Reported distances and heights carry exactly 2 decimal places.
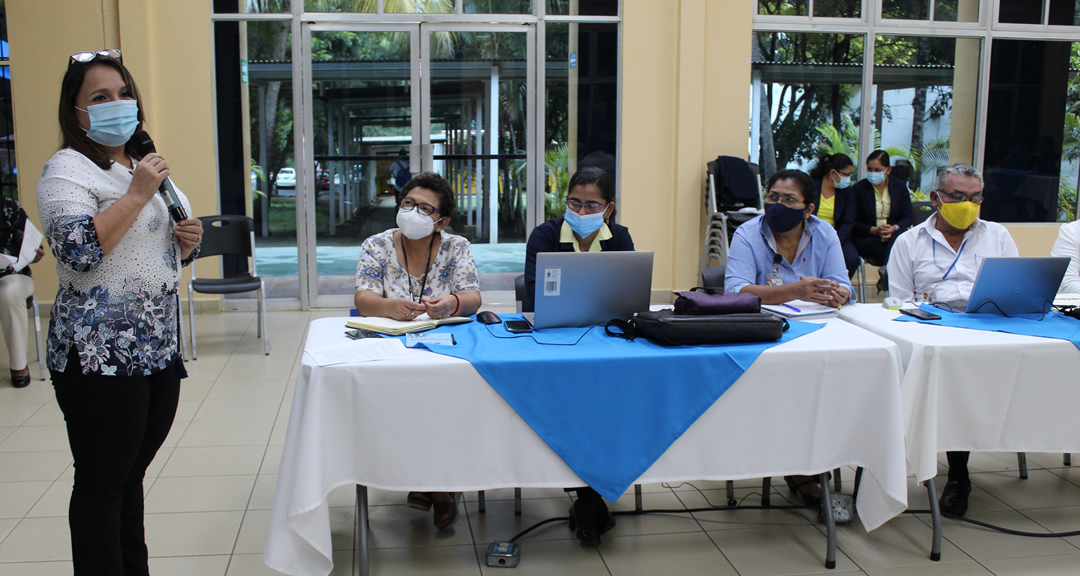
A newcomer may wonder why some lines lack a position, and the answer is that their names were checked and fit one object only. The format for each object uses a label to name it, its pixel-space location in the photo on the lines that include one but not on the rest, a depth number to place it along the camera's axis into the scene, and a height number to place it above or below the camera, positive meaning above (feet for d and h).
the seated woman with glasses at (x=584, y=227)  10.16 -0.74
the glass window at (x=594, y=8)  22.20 +4.42
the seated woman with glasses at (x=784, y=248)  10.53 -1.01
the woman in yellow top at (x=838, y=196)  20.30 -0.62
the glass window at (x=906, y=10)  23.43 +4.70
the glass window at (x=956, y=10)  23.75 +4.75
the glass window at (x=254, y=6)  21.02 +4.20
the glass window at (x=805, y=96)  23.20 +2.18
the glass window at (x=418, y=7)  21.59 +4.32
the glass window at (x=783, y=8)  22.79 +4.60
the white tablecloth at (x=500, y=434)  7.06 -2.42
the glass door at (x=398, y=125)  21.83 +1.20
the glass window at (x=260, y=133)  21.26 +0.93
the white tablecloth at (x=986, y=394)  8.13 -2.26
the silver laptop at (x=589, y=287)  8.18 -1.22
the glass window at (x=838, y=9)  23.11 +4.64
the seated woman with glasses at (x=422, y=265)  9.49 -1.18
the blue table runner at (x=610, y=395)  7.31 -2.05
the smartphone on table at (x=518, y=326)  8.50 -1.66
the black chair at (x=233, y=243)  17.69 -1.73
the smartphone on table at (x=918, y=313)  9.52 -1.67
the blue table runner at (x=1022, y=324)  8.67 -1.69
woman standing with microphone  5.86 -0.93
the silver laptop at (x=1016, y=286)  9.35 -1.31
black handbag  7.83 -1.53
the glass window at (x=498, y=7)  21.99 +4.40
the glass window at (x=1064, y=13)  24.20 +4.78
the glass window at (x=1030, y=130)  24.34 +1.30
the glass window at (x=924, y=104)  23.94 +2.04
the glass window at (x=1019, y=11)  24.00 +4.79
